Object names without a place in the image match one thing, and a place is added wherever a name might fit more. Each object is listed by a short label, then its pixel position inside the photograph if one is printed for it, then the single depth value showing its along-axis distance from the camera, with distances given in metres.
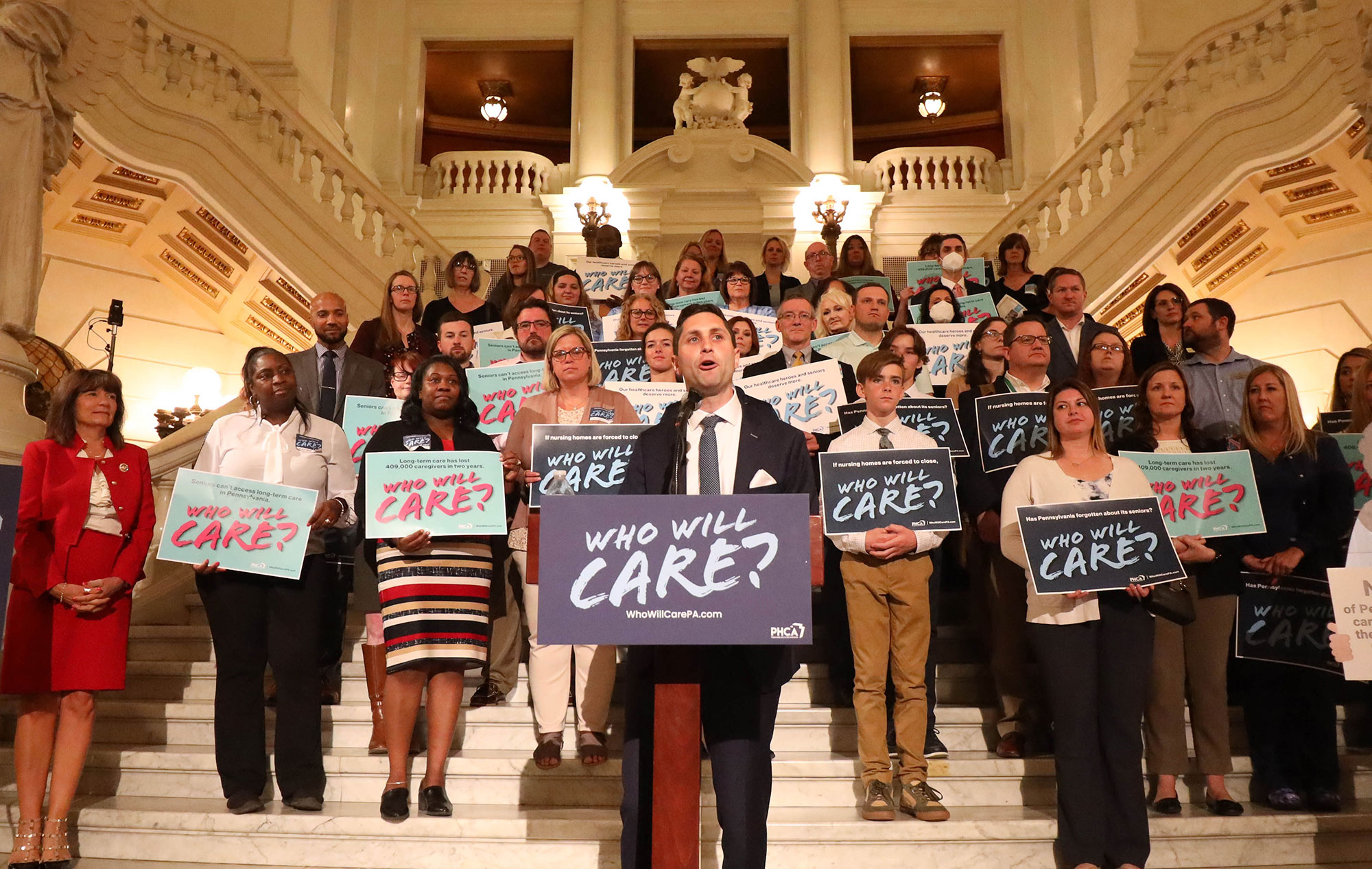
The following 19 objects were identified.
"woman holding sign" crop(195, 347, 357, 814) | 4.38
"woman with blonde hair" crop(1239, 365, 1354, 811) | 4.55
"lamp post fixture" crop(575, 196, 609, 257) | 10.99
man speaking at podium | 3.05
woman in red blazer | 4.20
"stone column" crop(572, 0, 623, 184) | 14.68
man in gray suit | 5.82
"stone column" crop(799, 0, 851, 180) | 14.53
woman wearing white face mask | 7.32
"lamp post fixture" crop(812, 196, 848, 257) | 11.94
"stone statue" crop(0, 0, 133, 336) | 7.07
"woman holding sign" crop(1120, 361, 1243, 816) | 4.46
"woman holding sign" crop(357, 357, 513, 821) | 4.27
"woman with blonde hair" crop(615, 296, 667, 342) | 6.72
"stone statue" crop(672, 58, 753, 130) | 14.41
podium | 2.74
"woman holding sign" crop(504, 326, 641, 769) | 4.56
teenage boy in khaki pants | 4.34
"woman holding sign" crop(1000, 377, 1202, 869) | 4.00
